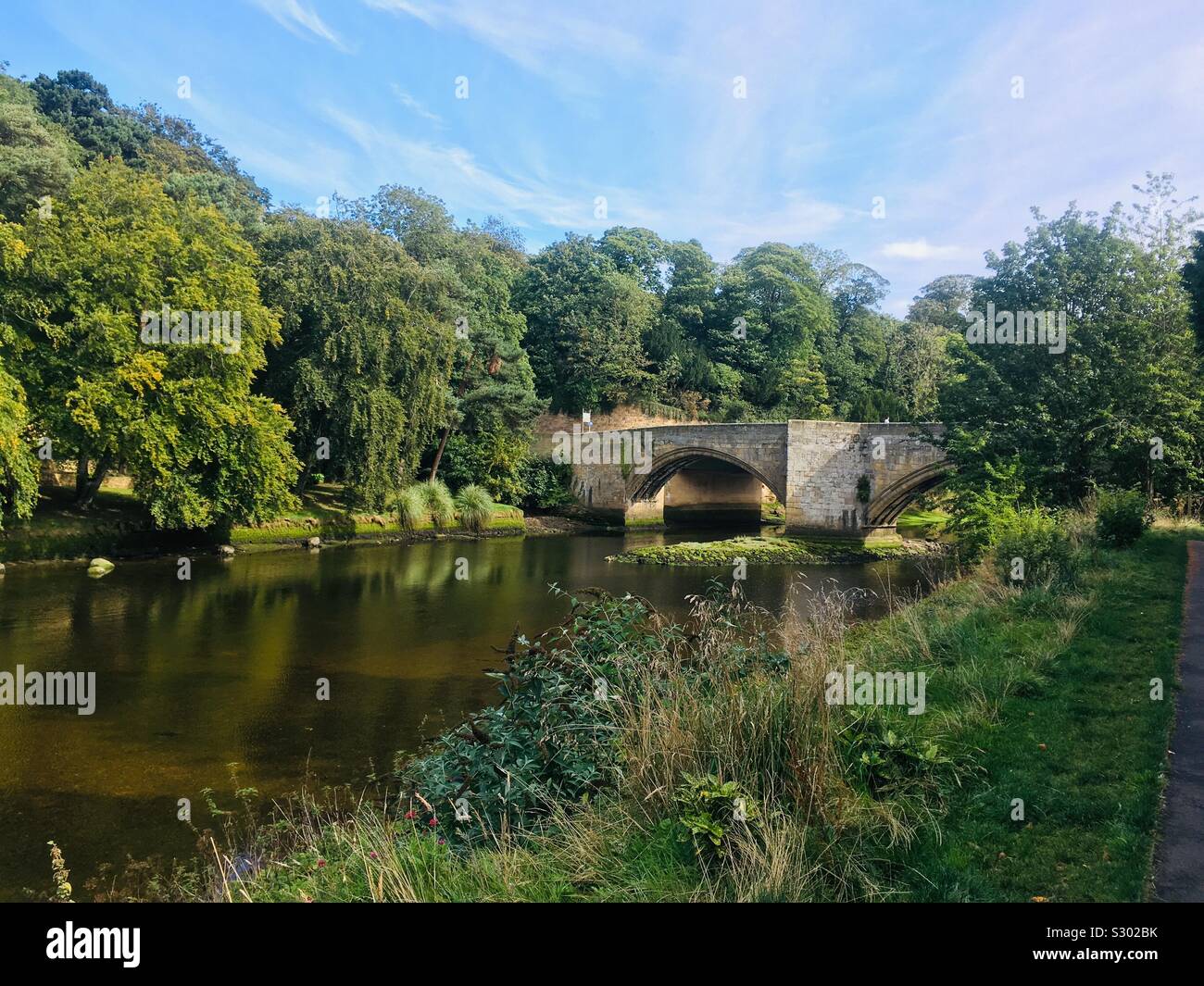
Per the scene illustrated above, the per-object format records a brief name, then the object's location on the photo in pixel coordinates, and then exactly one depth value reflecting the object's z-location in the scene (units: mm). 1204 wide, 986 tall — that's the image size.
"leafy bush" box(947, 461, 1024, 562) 16688
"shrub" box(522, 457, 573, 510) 38250
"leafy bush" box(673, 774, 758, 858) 4207
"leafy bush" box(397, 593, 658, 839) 5555
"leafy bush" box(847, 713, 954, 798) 4969
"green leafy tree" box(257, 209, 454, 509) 27516
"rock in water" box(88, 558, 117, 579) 20609
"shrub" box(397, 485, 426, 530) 30250
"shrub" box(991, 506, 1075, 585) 11562
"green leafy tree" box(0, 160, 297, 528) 21453
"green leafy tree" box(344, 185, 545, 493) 34125
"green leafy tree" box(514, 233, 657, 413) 45594
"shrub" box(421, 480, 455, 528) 31578
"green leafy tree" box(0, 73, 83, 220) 26203
